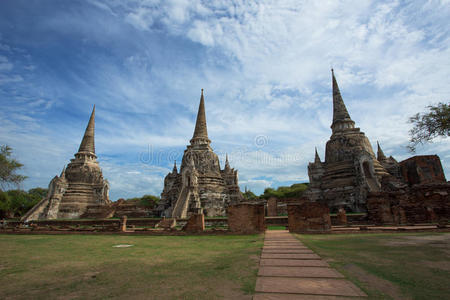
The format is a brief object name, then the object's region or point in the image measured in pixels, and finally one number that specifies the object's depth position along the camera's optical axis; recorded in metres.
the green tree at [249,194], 61.56
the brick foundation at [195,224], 12.78
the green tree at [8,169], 20.64
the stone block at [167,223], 19.21
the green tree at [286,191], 47.59
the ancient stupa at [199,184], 27.02
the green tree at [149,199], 32.91
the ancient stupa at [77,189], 31.95
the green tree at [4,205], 33.31
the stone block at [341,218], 16.37
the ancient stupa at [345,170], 25.62
